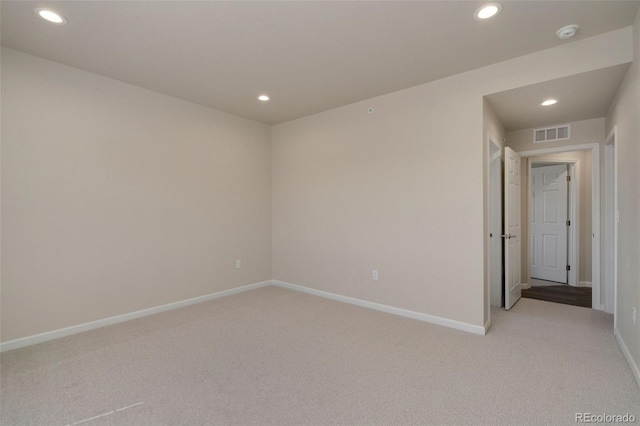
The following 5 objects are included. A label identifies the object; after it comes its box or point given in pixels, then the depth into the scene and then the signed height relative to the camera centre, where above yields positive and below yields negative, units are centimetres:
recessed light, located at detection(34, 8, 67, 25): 230 +146
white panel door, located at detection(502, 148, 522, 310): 402 -24
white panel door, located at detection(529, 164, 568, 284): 552 -23
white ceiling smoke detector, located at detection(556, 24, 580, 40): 246 +142
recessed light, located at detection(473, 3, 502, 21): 221 +143
